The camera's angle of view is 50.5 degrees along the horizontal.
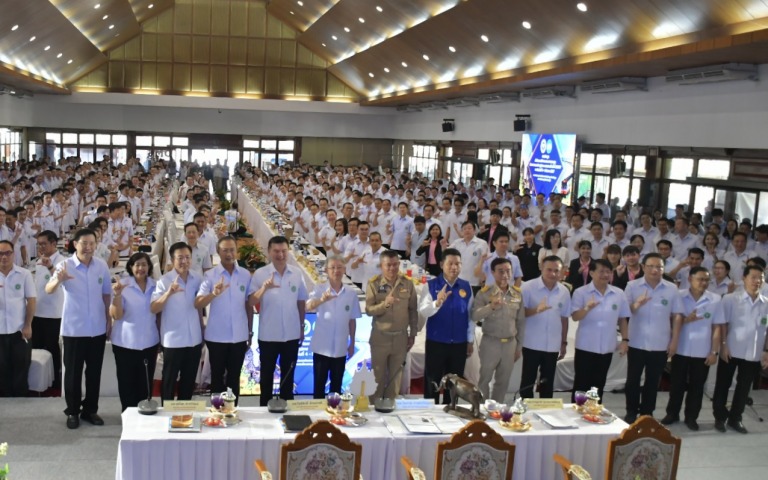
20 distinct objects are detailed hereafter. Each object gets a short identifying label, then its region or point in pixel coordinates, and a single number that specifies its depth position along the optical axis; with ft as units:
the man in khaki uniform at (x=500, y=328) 22.57
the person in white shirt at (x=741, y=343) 24.14
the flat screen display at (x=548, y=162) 66.90
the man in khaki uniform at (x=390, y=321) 22.40
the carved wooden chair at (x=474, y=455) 15.53
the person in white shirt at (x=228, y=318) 22.20
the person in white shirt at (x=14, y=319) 23.02
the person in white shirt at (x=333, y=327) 22.58
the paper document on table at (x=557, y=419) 17.89
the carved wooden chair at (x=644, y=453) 16.06
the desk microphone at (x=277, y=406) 18.07
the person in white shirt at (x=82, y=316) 21.98
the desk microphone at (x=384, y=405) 18.51
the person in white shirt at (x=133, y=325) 21.56
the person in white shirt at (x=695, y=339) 24.29
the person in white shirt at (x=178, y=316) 21.48
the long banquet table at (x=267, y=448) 16.03
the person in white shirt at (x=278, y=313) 22.59
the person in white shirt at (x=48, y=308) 26.40
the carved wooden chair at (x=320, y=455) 15.20
